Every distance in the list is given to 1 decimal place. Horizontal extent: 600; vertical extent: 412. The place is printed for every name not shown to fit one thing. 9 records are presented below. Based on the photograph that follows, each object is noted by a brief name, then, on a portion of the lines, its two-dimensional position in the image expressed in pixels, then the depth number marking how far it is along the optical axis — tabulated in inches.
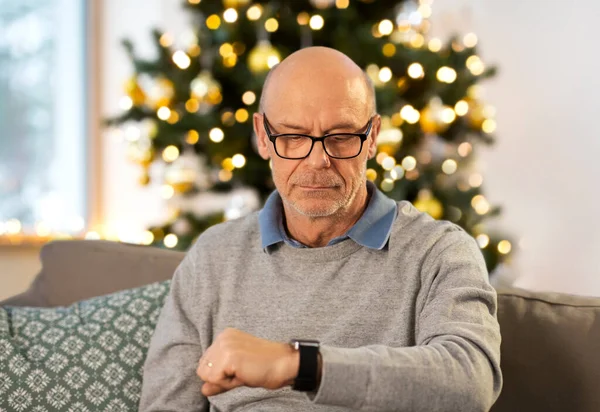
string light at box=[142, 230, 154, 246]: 137.2
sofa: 61.4
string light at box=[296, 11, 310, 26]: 125.8
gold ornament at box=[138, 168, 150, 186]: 134.8
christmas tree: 125.0
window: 169.6
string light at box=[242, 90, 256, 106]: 123.7
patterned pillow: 65.0
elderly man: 58.3
